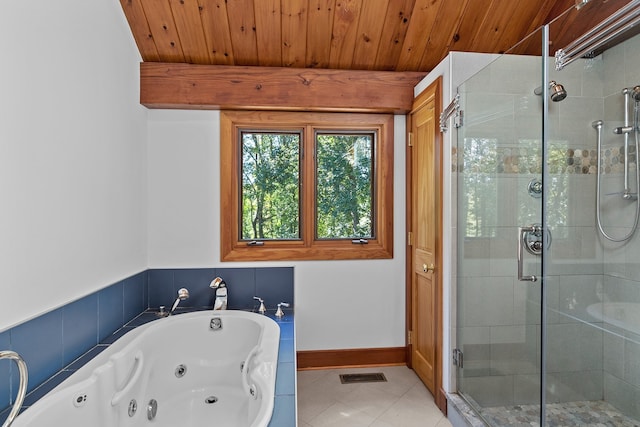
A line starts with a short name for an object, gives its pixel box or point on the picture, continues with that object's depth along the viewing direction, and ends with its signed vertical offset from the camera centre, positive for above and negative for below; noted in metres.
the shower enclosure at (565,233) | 1.71 -0.10
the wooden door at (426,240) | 2.26 -0.19
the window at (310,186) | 2.78 +0.20
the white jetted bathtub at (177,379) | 1.42 -0.80
